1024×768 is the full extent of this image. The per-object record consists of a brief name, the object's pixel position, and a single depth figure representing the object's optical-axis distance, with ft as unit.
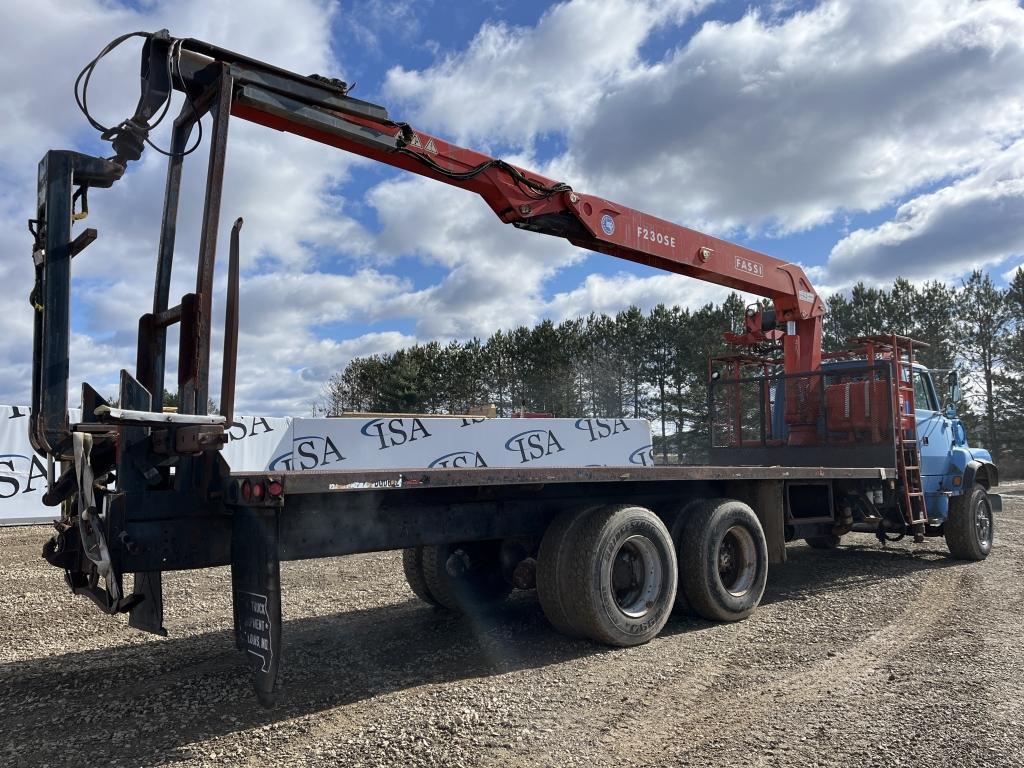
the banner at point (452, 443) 51.19
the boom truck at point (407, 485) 13.76
